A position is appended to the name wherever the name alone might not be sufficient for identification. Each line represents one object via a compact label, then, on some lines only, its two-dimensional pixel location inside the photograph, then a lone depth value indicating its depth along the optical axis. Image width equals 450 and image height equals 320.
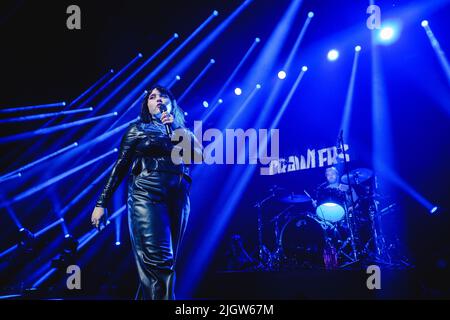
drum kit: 5.48
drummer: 5.70
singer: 2.10
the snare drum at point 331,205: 5.59
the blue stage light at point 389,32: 6.23
